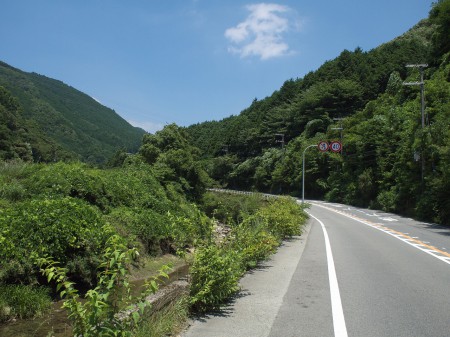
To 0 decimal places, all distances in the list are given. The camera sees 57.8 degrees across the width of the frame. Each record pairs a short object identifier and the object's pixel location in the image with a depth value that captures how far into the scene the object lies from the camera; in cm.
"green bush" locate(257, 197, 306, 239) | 1465
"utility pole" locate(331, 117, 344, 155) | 5783
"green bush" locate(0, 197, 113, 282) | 881
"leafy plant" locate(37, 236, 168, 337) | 373
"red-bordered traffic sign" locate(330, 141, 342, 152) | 5462
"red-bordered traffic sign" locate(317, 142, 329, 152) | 5203
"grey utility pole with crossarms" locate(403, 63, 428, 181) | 3107
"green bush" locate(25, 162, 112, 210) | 1372
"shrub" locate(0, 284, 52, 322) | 796
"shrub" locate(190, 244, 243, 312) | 614
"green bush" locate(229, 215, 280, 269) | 896
